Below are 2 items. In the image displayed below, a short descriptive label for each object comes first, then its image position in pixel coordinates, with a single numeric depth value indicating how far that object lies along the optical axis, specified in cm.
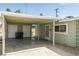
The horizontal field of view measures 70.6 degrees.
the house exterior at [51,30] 465
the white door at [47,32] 715
